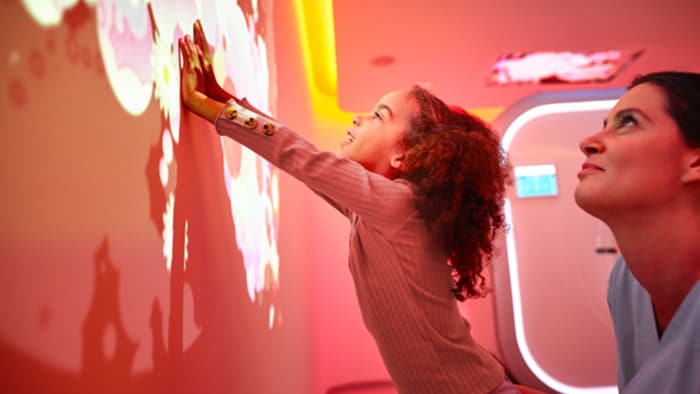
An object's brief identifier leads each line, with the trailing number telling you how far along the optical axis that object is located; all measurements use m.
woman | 0.91
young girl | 0.88
